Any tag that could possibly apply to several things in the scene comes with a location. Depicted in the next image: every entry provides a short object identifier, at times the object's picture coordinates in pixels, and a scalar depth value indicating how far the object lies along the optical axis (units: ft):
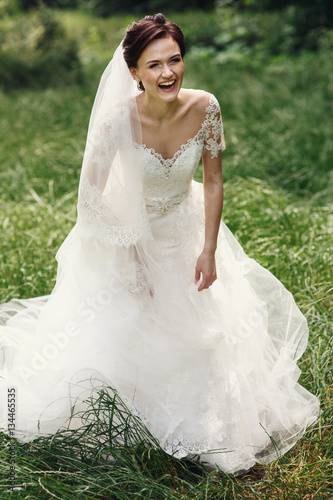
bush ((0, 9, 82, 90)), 34.88
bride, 8.70
